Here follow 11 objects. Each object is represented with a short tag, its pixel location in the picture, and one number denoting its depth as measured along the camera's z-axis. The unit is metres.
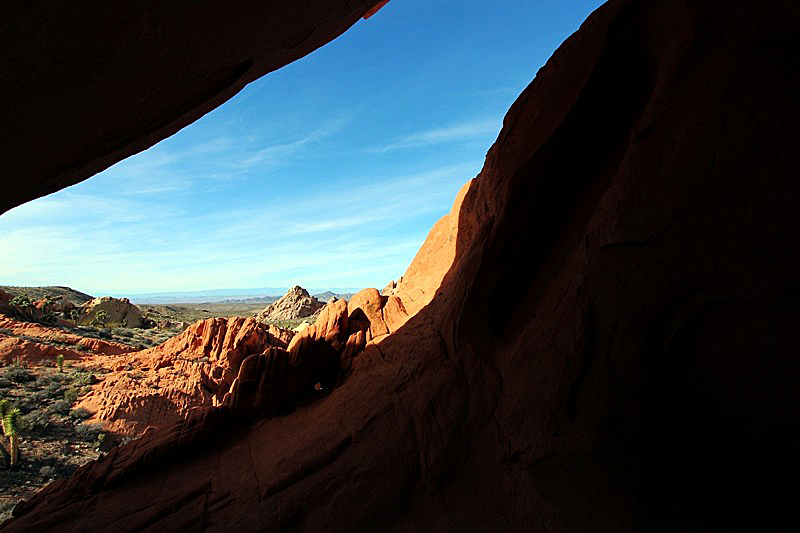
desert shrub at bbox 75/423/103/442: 19.34
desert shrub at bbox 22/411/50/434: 19.03
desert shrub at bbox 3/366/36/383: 25.05
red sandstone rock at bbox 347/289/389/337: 11.88
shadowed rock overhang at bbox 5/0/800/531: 5.12
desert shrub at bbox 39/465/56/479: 15.90
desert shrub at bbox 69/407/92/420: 21.19
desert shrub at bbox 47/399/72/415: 21.50
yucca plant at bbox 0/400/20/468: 16.24
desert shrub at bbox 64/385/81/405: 22.88
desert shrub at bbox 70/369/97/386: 25.00
